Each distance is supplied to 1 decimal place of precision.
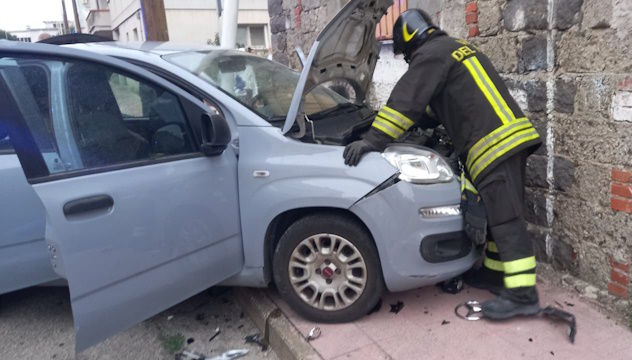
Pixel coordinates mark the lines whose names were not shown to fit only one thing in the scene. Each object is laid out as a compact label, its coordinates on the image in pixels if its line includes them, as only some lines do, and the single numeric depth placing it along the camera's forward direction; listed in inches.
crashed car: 96.2
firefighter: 115.8
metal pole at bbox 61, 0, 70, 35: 1320.1
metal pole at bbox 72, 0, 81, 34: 1043.3
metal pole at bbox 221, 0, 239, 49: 266.2
